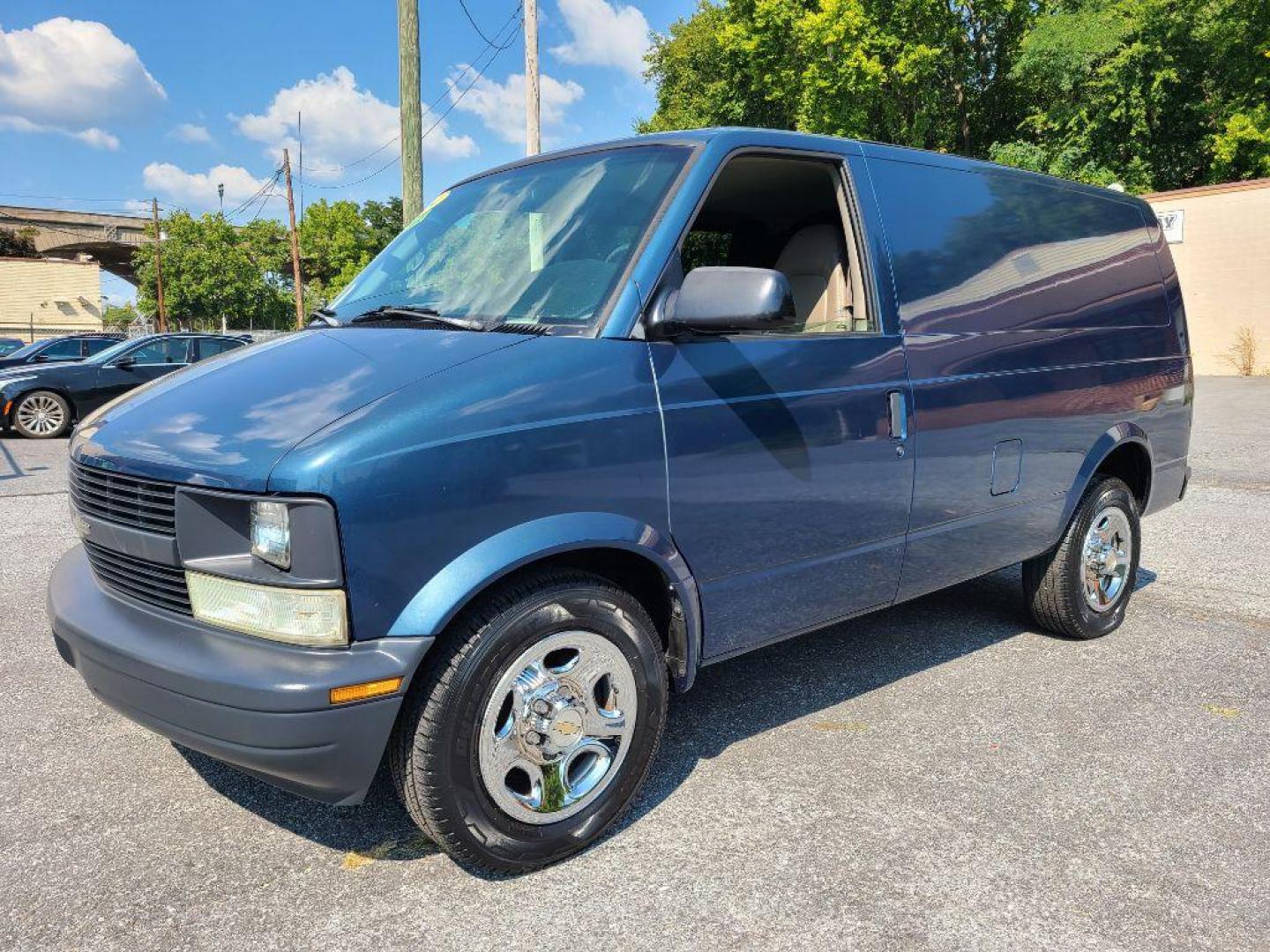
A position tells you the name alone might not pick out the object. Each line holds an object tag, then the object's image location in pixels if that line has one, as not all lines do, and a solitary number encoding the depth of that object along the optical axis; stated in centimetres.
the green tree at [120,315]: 7985
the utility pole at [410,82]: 1145
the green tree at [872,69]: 2847
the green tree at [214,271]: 6203
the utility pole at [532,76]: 1365
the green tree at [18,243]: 6938
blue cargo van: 224
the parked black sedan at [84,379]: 1298
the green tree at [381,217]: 9569
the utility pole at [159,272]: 5688
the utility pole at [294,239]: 4345
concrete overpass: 7681
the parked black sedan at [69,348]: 1686
